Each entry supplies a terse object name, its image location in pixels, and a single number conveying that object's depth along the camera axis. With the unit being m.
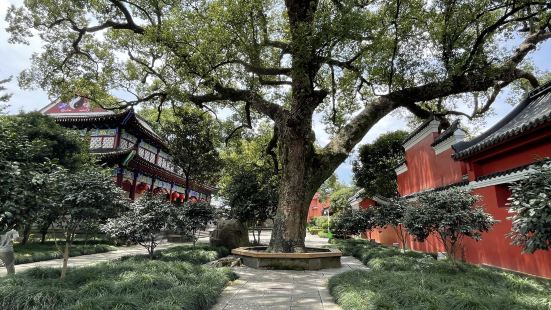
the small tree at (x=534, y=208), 4.11
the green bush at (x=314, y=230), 38.02
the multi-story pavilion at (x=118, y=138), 20.30
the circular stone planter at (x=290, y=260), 9.50
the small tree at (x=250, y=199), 13.61
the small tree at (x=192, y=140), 18.86
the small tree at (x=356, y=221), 15.52
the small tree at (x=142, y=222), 9.18
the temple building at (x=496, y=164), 7.07
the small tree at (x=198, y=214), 13.01
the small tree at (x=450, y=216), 7.14
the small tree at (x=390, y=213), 11.36
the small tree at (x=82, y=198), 6.64
